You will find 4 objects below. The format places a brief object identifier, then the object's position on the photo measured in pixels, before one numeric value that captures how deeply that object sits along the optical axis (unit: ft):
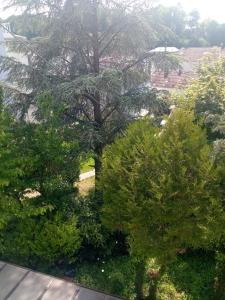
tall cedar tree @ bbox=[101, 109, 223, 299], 16.75
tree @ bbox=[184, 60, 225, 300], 33.76
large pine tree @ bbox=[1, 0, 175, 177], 27.99
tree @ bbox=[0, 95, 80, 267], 22.99
